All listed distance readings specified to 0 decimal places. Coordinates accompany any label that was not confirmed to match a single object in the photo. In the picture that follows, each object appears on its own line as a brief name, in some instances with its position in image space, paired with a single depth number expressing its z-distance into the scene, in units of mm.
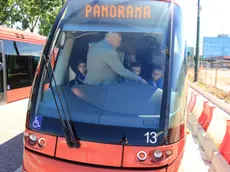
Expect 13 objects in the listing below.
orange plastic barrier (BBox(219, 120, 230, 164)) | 4270
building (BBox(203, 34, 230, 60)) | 91062
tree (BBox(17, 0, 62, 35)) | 17266
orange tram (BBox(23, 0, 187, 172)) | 2551
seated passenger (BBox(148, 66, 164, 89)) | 2869
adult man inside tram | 3041
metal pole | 18578
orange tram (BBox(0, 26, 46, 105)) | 9336
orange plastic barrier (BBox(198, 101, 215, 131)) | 6085
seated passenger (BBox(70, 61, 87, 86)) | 3170
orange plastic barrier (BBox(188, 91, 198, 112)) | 8234
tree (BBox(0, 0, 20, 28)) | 14664
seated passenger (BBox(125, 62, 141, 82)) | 3059
